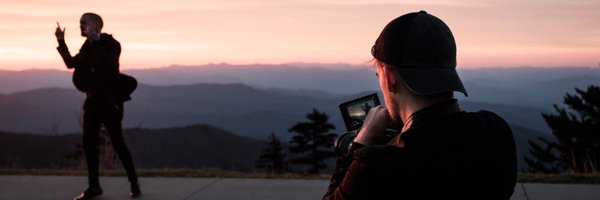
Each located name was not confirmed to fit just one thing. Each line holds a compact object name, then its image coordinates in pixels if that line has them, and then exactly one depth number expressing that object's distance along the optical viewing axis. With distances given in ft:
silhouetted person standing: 19.22
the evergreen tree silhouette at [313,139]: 219.82
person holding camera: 5.30
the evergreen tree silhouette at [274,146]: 203.31
